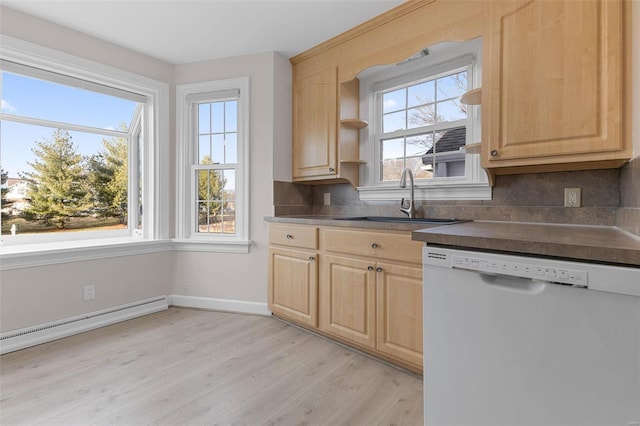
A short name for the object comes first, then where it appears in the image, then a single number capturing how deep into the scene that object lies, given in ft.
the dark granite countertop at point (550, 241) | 2.92
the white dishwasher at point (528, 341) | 2.88
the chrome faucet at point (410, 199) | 8.05
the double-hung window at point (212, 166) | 10.18
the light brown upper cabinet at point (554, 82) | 4.78
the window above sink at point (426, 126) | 7.43
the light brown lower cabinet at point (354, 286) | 6.16
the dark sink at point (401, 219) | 7.33
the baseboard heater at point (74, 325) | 7.49
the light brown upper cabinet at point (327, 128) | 8.98
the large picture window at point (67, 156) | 8.27
